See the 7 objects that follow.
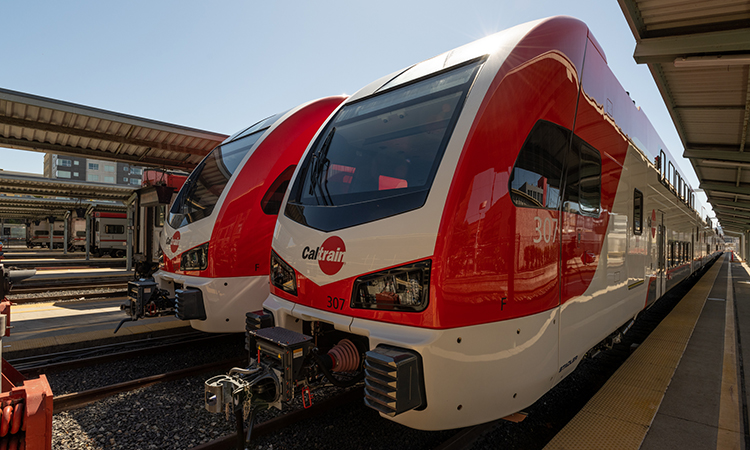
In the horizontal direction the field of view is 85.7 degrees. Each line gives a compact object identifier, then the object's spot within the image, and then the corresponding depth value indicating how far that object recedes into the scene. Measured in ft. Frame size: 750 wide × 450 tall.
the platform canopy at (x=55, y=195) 57.67
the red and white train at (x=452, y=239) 7.26
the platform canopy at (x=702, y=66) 18.21
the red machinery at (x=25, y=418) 6.97
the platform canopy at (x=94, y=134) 25.89
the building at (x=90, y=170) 255.09
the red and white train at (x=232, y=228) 14.44
